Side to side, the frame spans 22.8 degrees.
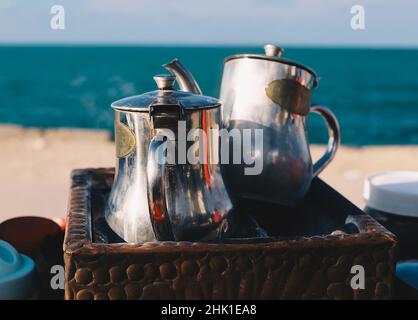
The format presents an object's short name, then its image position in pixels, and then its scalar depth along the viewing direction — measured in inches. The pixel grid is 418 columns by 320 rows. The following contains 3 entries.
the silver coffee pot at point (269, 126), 36.1
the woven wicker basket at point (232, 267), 30.2
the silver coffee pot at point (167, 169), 31.0
